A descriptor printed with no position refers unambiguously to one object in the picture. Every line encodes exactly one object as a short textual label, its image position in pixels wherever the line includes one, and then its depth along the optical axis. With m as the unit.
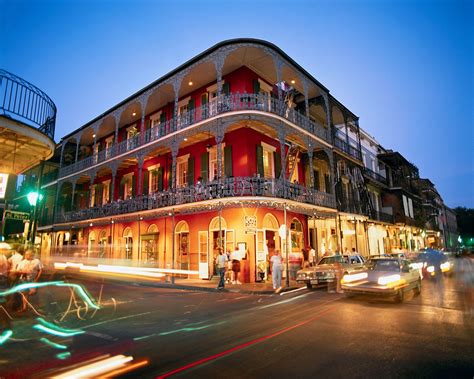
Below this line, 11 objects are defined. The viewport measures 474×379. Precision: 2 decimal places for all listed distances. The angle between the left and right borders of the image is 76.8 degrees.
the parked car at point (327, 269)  13.03
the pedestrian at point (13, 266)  8.36
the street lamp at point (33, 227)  7.91
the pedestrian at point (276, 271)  13.11
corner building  15.58
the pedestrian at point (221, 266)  13.54
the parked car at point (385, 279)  9.36
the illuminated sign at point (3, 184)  6.79
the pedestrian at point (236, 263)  15.04
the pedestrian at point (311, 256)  18.41
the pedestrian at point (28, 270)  8.52
